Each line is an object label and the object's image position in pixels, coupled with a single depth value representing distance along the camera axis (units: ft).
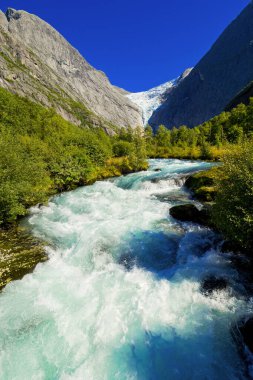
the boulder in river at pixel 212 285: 35.47
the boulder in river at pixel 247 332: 26.61
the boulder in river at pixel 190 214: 57.77
